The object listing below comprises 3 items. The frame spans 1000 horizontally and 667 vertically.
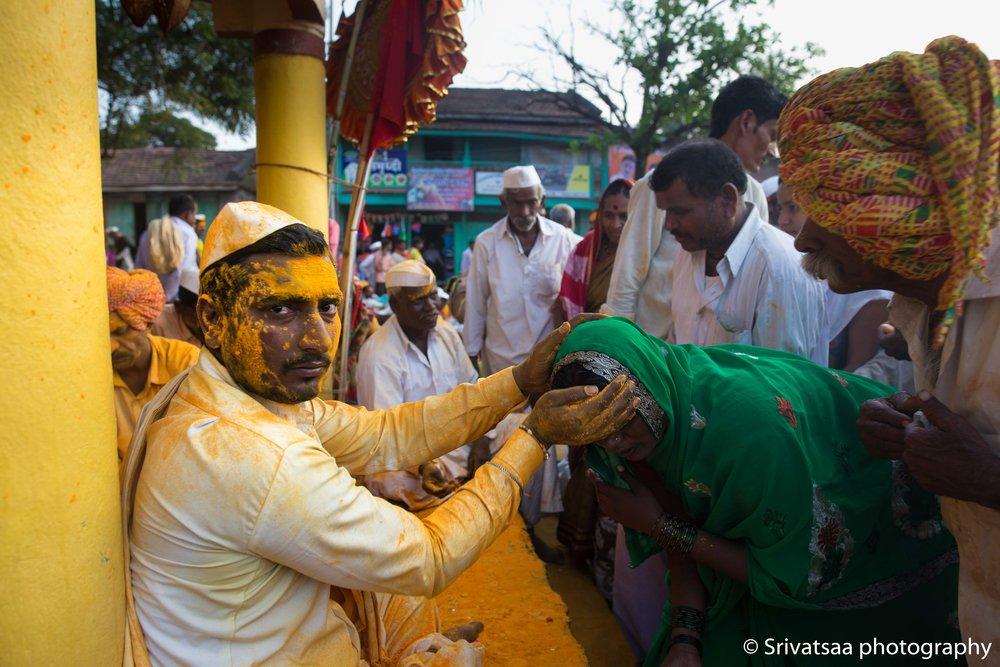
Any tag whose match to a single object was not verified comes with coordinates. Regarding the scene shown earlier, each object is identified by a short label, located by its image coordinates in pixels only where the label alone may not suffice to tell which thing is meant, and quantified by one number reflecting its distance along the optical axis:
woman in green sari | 2.04
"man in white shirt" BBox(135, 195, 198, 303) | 7.28
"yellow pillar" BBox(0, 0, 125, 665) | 1.49
